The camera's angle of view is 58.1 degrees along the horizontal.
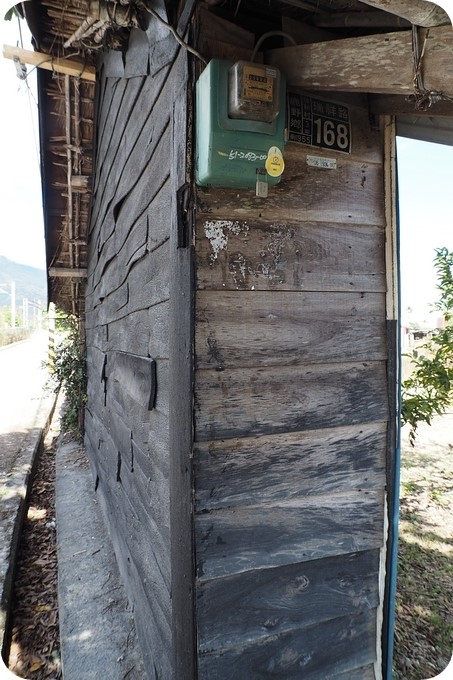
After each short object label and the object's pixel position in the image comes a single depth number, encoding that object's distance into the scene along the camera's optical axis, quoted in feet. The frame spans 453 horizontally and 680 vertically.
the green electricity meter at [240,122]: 4.09
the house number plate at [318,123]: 4.87
